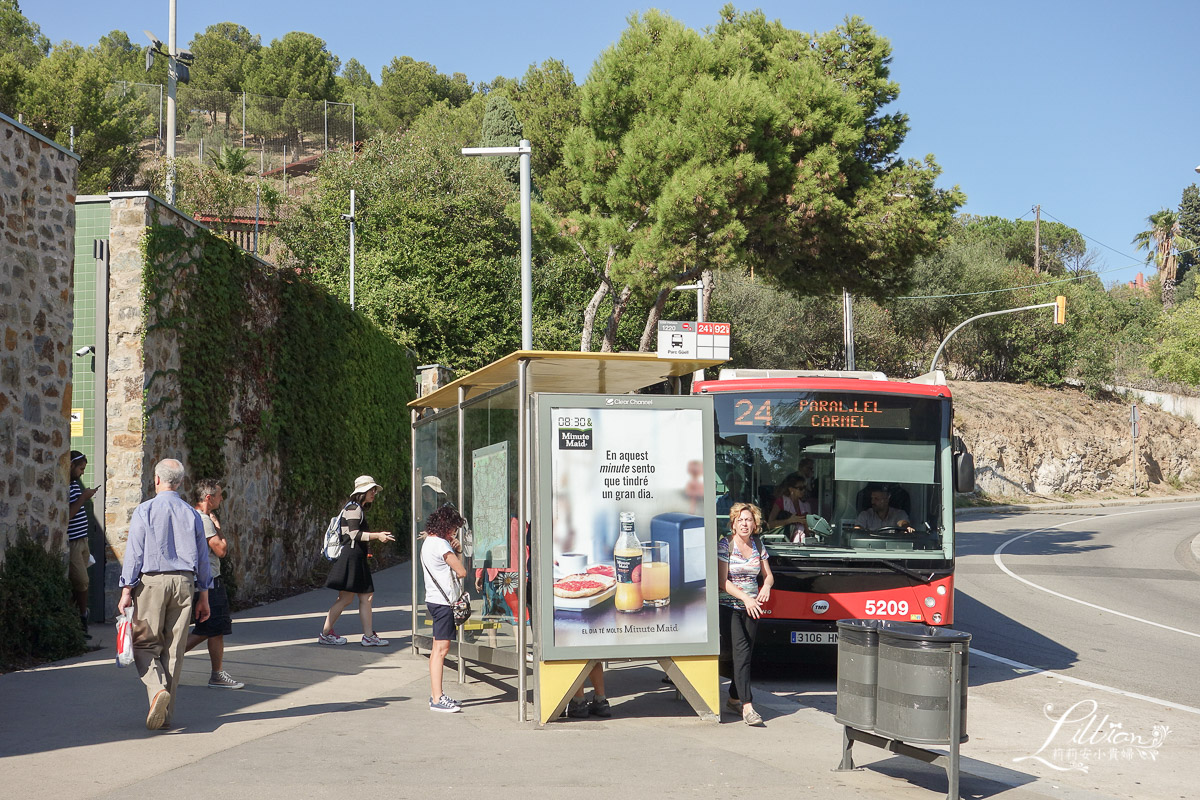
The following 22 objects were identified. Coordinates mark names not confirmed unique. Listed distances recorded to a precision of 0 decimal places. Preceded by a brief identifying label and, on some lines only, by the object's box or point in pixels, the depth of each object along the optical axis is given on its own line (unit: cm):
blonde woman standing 772
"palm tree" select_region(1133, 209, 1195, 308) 7457
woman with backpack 1057
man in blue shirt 687
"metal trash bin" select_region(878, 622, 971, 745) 592
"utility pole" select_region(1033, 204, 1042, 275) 6572
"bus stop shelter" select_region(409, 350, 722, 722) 771
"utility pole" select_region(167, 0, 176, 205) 2106
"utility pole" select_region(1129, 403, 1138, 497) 4191
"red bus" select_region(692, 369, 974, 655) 988
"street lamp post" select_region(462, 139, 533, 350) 1587
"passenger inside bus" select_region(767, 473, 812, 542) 1029
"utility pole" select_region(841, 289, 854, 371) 3447
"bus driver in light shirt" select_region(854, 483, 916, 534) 1023
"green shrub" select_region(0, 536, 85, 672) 879
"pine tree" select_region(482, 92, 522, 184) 5644
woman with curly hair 783
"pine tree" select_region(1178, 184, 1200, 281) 8806
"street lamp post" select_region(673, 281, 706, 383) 2440
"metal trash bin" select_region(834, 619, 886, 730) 631
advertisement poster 741
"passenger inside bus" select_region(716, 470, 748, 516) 1052
